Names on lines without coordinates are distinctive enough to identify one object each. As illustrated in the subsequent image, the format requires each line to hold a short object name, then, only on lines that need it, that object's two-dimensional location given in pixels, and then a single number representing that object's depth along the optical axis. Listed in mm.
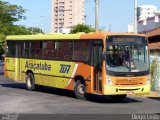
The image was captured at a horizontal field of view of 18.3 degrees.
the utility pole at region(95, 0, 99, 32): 32844
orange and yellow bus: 19344
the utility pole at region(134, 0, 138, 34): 33150
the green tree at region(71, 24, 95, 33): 64562
